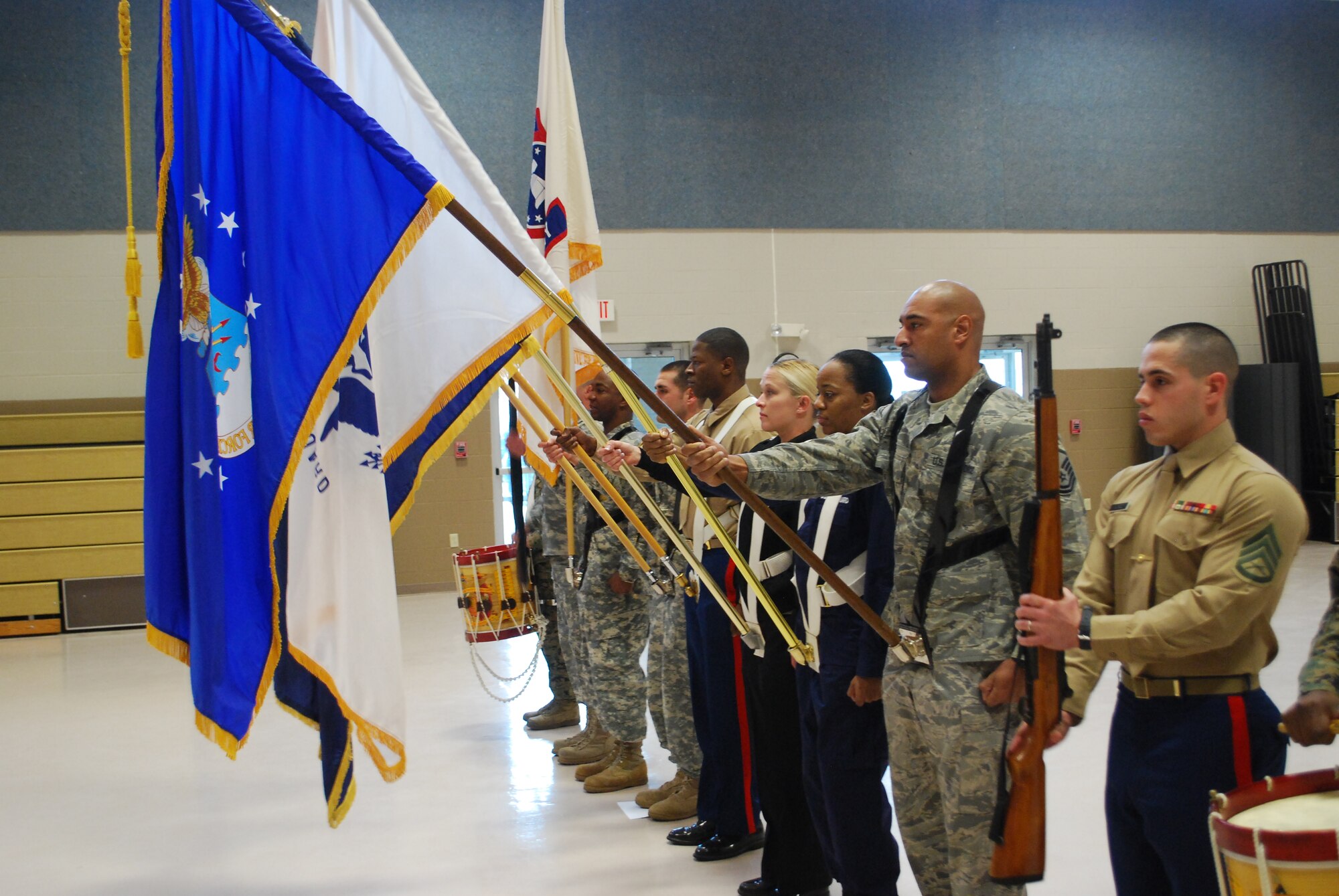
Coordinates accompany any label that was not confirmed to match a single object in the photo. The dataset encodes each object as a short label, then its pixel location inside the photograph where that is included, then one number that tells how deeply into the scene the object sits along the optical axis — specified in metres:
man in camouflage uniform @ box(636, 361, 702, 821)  3.83
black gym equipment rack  10.78
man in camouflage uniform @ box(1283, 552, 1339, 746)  1.83
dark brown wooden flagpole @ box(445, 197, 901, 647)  2.25
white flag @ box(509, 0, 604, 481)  4.04
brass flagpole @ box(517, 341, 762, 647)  2.82
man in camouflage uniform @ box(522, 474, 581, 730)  5.25
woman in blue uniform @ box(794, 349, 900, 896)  2.54
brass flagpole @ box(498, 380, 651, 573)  3.70
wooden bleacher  8.66
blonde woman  3.03
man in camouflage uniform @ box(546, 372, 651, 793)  4.27
